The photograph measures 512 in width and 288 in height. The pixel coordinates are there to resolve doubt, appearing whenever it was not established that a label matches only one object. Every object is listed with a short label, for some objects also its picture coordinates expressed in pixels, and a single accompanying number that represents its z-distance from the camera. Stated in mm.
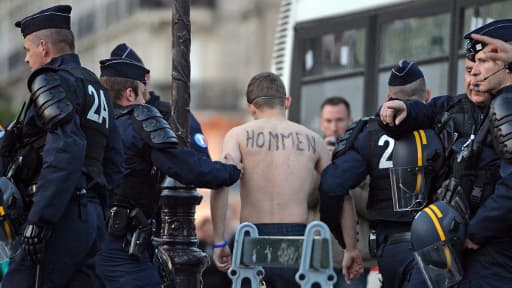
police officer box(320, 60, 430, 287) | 14795
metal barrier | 13112
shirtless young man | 15369
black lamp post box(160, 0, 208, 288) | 16533
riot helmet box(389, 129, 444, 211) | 12936
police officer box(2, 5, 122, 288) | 12873
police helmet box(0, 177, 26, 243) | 13392
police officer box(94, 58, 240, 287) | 15285
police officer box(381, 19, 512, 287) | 11569
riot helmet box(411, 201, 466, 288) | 11773
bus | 19086
